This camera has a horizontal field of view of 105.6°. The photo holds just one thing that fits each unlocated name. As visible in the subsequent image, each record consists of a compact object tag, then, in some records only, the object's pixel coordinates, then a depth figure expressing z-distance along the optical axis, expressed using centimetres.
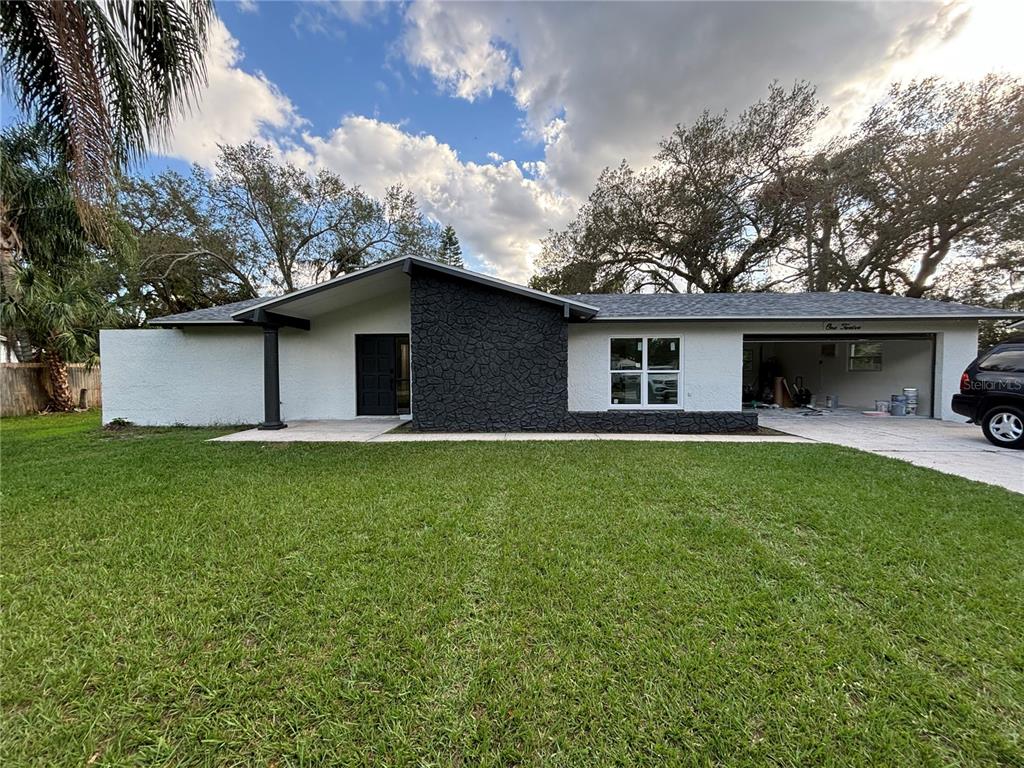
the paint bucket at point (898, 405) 1048
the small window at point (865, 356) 1184
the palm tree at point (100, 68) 439
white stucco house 830
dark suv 673
